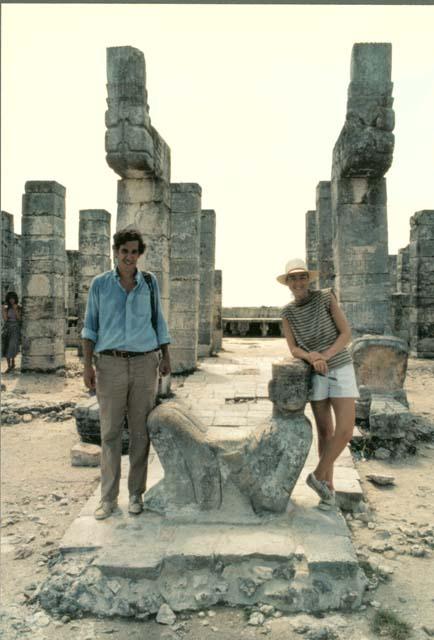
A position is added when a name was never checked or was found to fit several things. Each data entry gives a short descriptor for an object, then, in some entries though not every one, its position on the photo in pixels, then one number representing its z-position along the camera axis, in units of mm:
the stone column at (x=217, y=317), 15031
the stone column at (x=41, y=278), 12266
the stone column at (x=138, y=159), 6477
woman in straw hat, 3748
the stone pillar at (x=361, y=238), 7895
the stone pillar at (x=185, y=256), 11133
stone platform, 3025
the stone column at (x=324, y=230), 11995
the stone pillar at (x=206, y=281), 13695
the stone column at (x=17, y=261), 19088
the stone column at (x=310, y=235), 16422
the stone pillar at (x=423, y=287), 15227
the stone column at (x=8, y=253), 17022
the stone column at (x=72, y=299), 17828
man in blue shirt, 3615
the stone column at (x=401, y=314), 15953
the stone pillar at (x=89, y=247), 15203
